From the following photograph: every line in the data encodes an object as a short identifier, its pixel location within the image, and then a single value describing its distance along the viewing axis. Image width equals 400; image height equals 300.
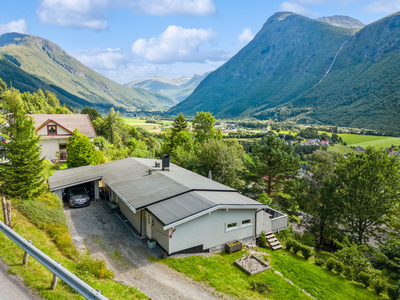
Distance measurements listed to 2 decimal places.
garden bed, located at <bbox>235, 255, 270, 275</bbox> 13.72
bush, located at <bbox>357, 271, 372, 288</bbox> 15.83
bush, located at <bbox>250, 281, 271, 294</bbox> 12.12
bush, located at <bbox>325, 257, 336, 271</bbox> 17.09
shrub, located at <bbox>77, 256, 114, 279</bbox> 10.60
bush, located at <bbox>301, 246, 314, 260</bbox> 17.41
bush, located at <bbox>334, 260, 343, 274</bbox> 16.77
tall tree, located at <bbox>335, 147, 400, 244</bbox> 23.62
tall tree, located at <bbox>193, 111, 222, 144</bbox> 49.38
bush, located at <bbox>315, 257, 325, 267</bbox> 17.41
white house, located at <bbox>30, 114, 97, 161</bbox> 34.19
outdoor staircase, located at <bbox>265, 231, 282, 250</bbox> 17.88
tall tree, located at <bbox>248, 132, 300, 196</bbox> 31.33
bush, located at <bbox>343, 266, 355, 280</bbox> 16.62
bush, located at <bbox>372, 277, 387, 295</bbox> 15.23
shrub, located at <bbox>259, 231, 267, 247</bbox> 17.77
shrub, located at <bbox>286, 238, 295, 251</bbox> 18.18
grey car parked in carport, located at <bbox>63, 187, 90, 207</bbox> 21.41
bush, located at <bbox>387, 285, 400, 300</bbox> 14.09
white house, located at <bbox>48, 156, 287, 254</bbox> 14.49
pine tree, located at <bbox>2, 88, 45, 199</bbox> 15.27
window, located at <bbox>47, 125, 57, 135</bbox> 34.47
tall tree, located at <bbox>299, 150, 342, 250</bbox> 24.89
